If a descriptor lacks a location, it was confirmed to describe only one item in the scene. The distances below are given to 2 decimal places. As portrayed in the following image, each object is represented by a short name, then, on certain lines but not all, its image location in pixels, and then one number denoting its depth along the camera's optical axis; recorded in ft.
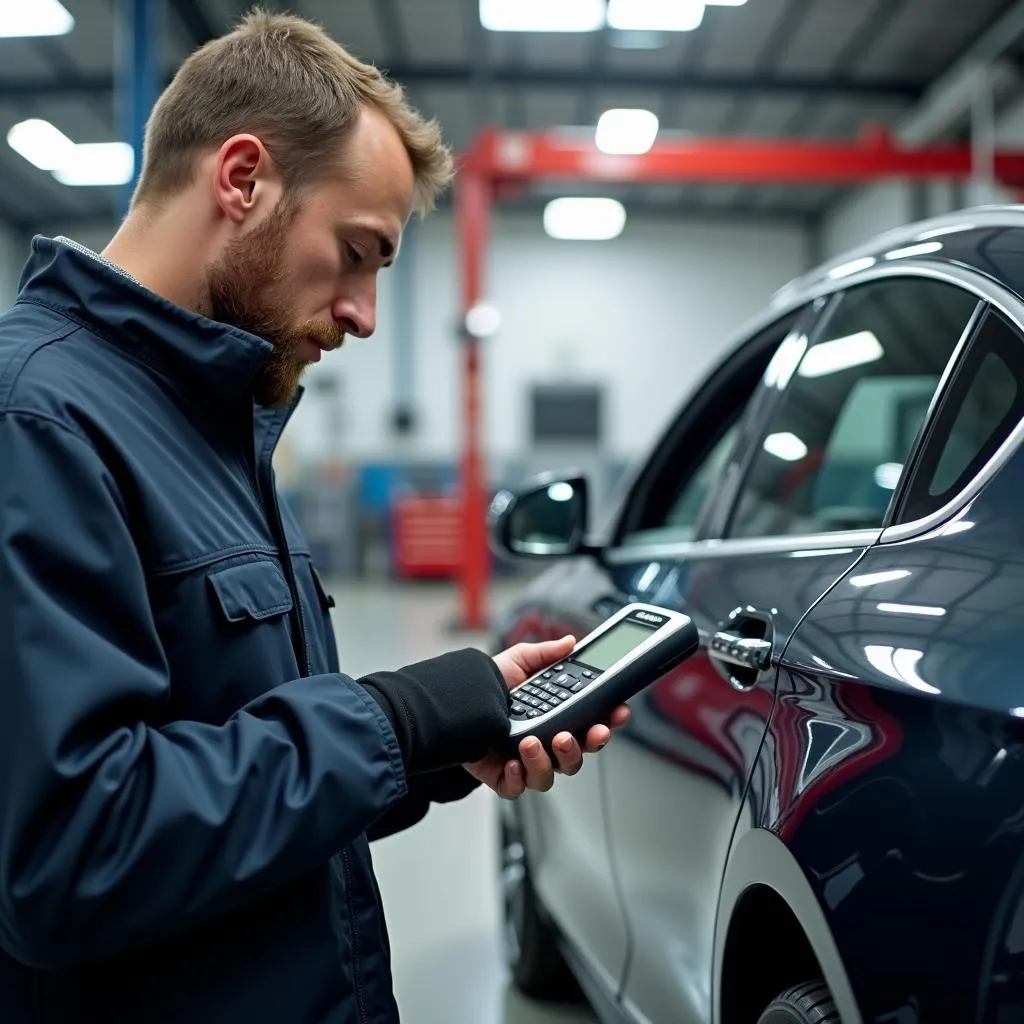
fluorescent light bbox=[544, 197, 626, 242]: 43.50
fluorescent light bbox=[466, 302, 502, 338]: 26.37
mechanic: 2.55
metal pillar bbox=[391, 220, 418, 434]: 45.29
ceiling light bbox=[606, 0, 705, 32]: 27.30
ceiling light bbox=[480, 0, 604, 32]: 26.94
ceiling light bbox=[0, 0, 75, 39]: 27.09
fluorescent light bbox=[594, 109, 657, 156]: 35.55
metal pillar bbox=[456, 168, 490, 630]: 27.14
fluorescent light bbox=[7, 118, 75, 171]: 34.89
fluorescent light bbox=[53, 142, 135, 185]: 36.96
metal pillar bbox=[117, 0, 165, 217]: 18.69
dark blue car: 2.82
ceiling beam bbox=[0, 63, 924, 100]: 31.81
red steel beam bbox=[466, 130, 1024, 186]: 25.91
